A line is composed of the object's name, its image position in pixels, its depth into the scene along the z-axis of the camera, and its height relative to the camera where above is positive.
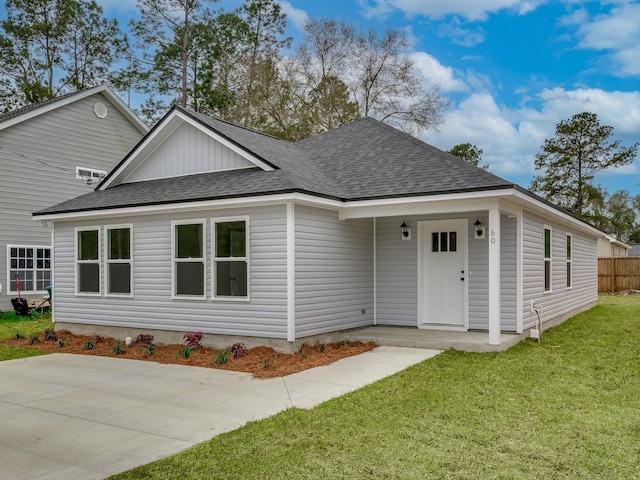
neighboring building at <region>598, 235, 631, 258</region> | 30.66 -0.28
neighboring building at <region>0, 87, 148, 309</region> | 15.59 +2.48
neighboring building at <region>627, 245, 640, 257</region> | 42.35 -0.65
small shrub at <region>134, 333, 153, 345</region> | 10.15 -1.81
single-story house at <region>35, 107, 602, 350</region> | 8.89 +0.01
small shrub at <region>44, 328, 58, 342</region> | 11.14 -1.92
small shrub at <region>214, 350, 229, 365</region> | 8.44 -1.82
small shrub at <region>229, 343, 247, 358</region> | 8.70 -1.76
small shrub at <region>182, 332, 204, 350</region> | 9.43 -1.71
